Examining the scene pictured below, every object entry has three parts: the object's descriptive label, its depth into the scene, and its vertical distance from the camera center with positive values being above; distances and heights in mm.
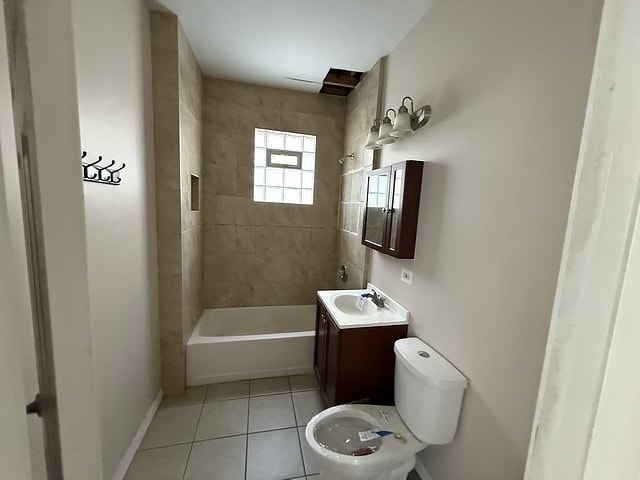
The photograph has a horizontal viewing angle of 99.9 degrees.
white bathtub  2211 -1313
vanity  1668 -930
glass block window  2930 +400
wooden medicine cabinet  1624 +6
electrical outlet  1743 -439
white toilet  1226 -1124
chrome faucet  1985 -678
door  376 -139
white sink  1708 -720
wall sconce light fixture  1591 +520
